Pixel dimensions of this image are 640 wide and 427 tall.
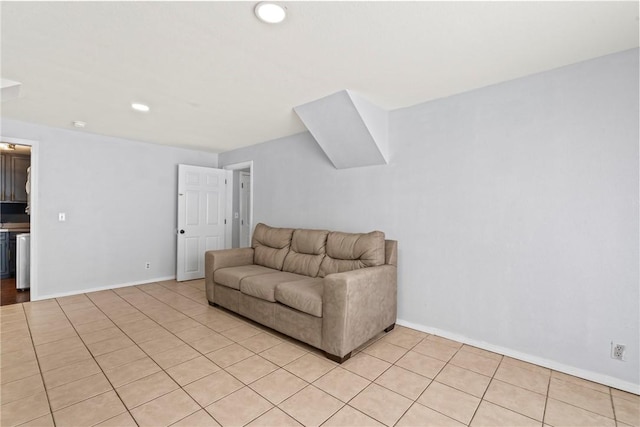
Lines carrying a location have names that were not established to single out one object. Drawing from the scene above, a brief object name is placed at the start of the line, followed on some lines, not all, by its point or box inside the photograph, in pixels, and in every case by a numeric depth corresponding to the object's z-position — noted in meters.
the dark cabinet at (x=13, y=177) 5.14
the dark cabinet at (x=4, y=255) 4.97
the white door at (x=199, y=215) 4.88
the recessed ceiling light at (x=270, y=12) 1.56
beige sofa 2.38
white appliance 4.34
